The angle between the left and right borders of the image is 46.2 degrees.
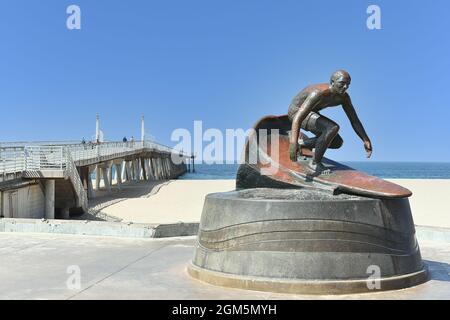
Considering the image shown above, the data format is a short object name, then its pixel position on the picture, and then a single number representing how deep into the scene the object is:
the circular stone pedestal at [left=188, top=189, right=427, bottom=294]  6.05
